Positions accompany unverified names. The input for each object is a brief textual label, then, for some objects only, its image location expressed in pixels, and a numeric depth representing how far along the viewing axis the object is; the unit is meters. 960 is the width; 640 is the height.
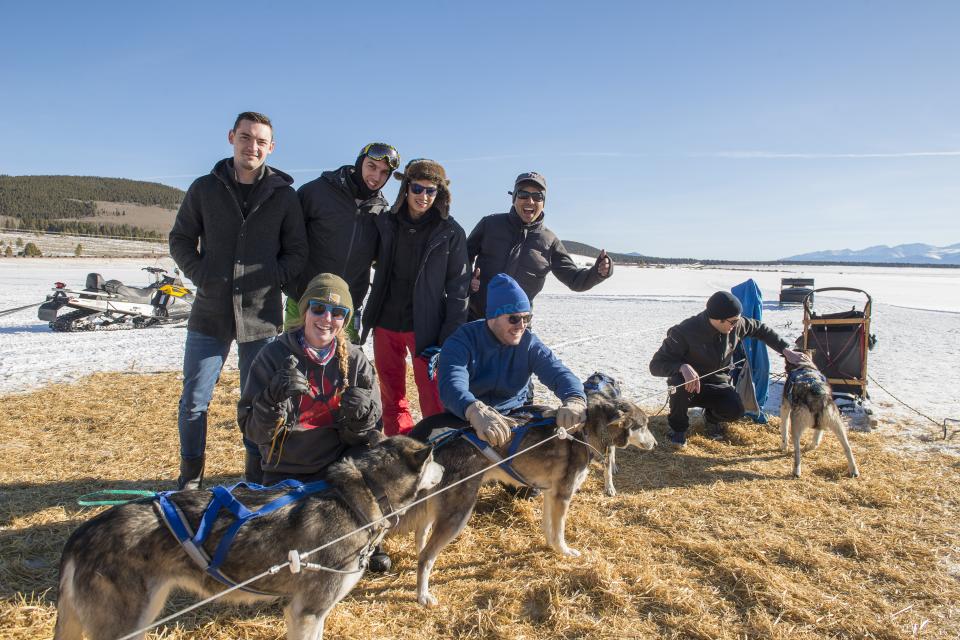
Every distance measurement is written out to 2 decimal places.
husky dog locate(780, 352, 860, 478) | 5.16
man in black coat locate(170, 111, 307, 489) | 3.79
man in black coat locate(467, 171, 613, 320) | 4.68
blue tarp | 7.06
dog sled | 7.05
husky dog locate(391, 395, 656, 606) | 3.15
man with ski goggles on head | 4.18
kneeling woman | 3.10
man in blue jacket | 3.54
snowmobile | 12.16
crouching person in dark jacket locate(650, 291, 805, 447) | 5.96
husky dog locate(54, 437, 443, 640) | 2.07
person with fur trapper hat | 4.21
